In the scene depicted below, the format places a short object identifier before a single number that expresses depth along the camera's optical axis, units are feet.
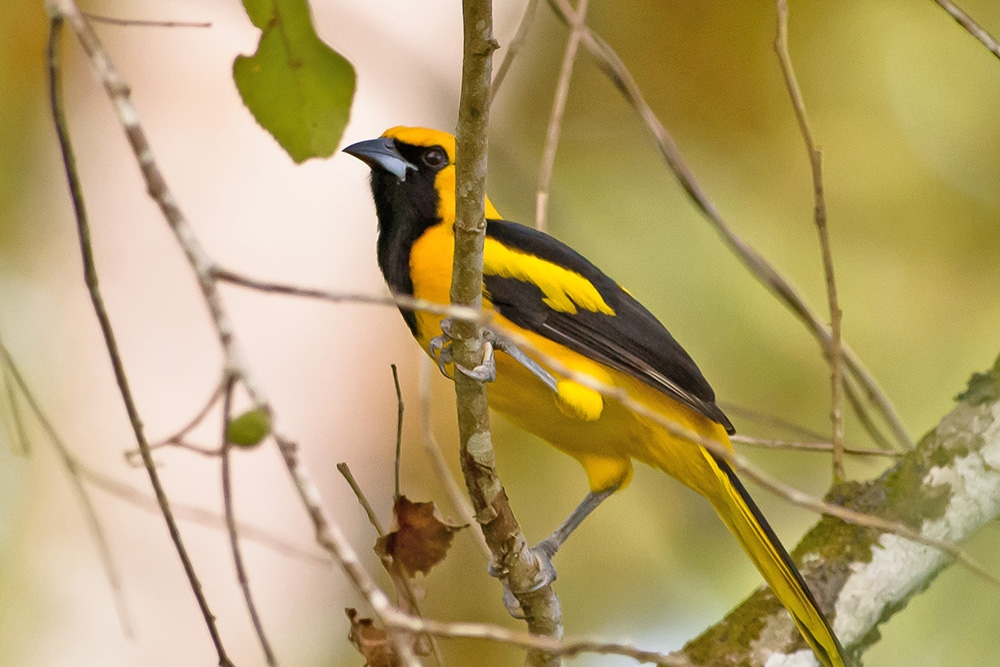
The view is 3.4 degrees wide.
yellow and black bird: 16.29
